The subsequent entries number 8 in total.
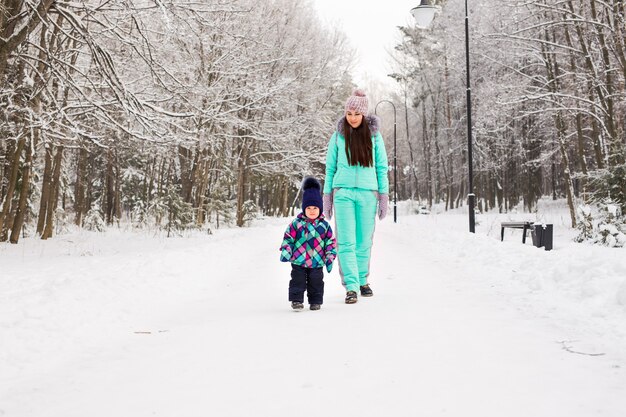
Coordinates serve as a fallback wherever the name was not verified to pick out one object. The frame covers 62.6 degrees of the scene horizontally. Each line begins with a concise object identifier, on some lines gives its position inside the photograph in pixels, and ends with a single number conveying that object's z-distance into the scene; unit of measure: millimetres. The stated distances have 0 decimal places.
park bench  15156
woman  5727
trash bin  13062
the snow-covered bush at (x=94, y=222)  21641
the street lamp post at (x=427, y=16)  12344
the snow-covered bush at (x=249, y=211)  23848
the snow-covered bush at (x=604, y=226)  11914
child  5277
